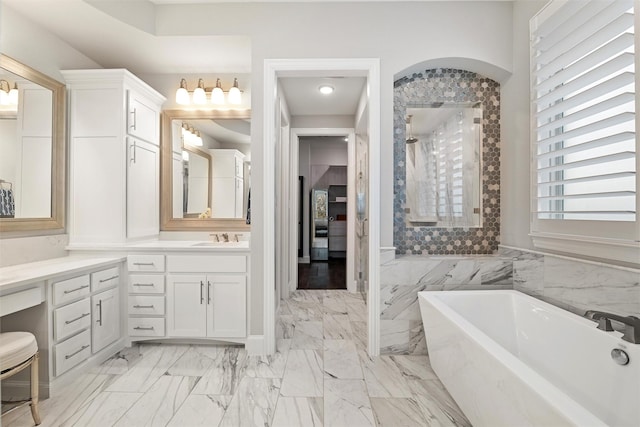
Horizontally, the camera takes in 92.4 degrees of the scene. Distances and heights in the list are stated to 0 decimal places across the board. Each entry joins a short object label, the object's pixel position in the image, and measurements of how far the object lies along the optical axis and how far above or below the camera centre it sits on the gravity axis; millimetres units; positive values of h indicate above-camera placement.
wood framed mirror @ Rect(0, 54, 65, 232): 2174 +489
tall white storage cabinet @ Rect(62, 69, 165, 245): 2646 +494
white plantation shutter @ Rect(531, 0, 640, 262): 1602 +588
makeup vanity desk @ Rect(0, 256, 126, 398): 1871 -680
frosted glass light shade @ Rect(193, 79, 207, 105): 3094 +1200
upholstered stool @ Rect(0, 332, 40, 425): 1584 -767
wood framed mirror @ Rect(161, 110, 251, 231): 3209 +464
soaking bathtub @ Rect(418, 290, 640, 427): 1097 -715
